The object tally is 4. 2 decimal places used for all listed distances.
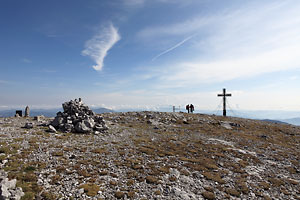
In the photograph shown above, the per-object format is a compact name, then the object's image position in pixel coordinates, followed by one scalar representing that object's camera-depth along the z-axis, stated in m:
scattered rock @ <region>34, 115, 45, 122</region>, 34.00
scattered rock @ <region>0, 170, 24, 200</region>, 8.75
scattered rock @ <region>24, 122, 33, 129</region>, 26.36
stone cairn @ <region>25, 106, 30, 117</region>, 40.32
